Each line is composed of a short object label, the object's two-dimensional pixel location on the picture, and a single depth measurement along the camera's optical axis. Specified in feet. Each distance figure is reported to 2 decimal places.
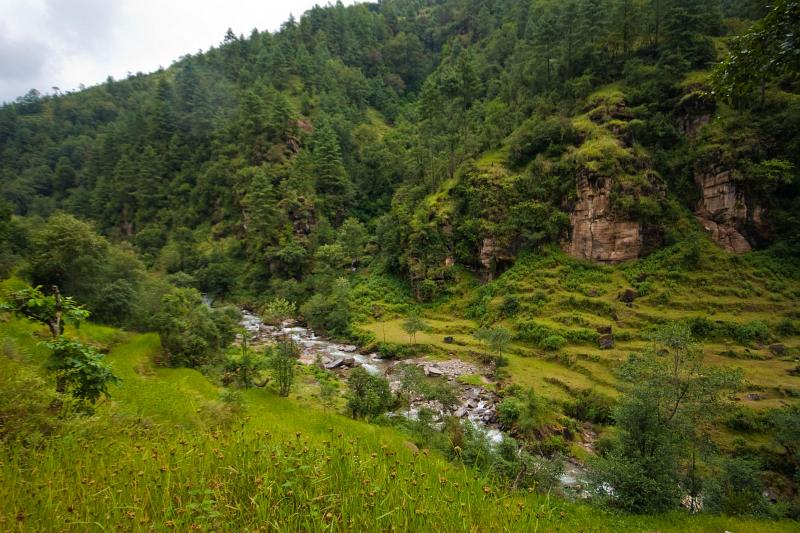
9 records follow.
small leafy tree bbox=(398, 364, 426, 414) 76.38
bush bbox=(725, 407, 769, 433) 67.41
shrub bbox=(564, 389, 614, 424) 79.25
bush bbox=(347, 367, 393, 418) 62.08
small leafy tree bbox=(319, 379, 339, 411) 62.44
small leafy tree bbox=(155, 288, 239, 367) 64.54
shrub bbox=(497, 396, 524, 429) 76.26
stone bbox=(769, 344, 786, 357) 83.87
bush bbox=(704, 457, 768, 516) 39.65
